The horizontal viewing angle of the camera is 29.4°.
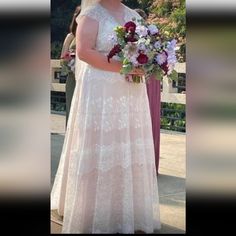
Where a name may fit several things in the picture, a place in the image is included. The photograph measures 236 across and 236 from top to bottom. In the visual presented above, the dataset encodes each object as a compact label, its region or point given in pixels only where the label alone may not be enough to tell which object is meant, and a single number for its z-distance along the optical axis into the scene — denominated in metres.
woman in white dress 2.90
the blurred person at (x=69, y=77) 4.76
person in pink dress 4.54
